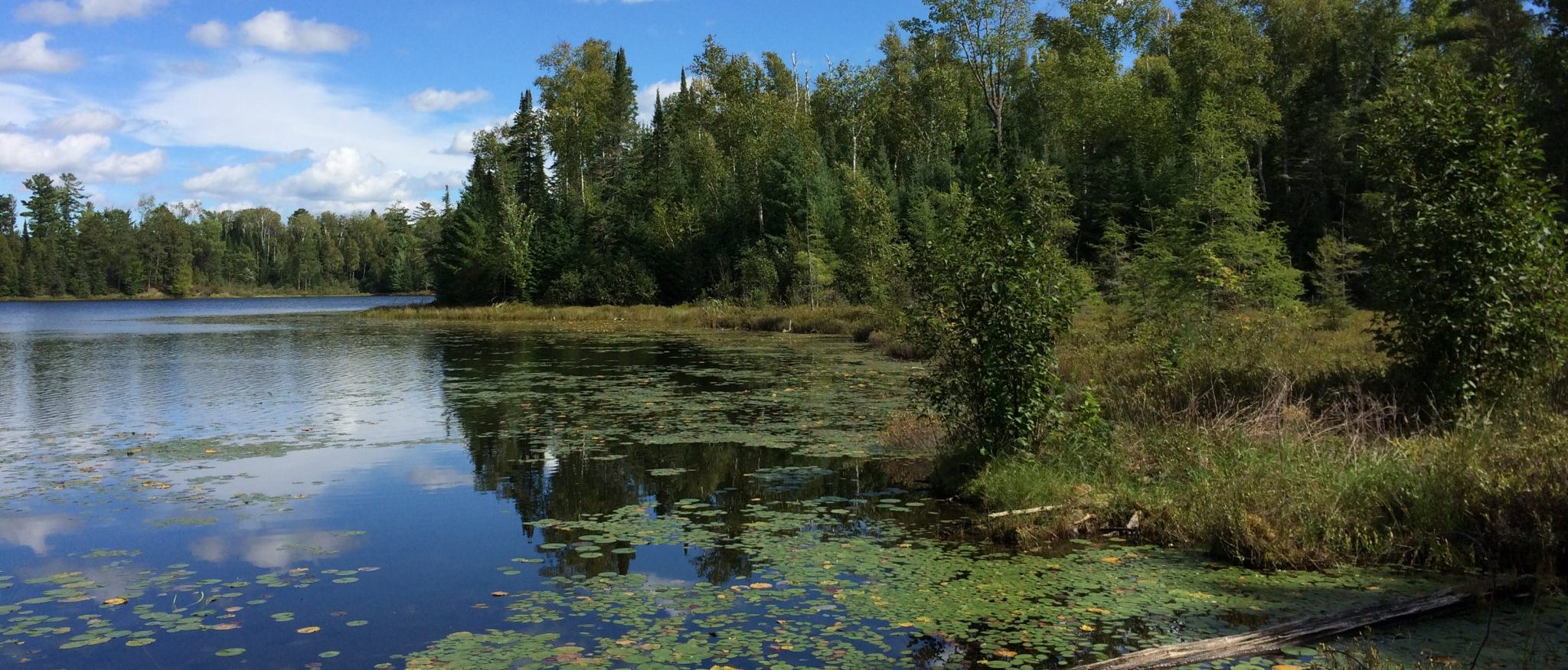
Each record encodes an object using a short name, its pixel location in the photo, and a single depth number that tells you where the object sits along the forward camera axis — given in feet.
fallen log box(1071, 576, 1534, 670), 19.35
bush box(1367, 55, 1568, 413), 32.65
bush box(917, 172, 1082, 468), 33.37
